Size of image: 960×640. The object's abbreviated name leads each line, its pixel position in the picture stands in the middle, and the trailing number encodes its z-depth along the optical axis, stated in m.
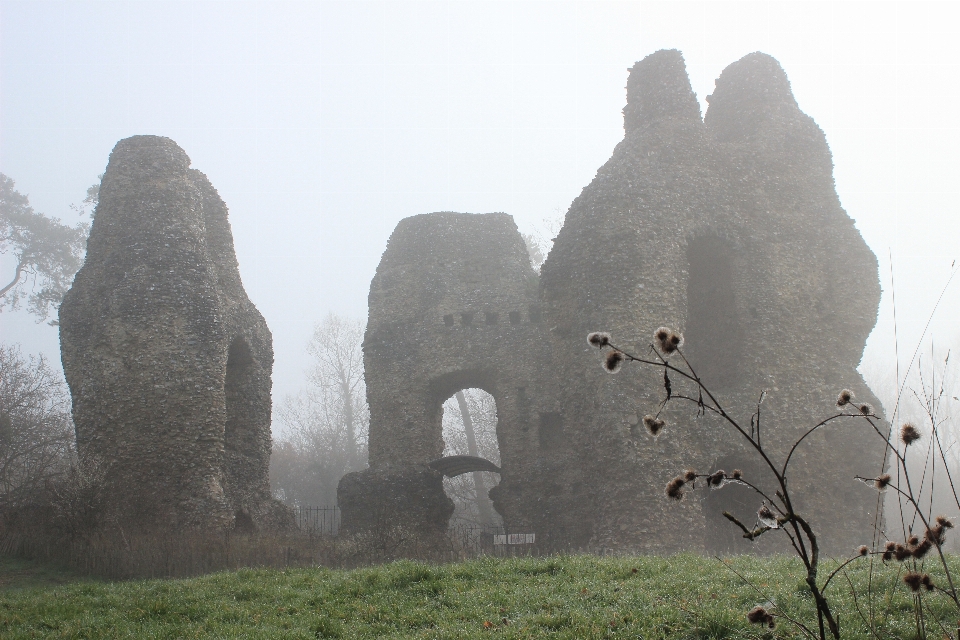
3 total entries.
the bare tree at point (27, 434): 17.94
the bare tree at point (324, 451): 38.50
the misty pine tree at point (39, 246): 33.78
